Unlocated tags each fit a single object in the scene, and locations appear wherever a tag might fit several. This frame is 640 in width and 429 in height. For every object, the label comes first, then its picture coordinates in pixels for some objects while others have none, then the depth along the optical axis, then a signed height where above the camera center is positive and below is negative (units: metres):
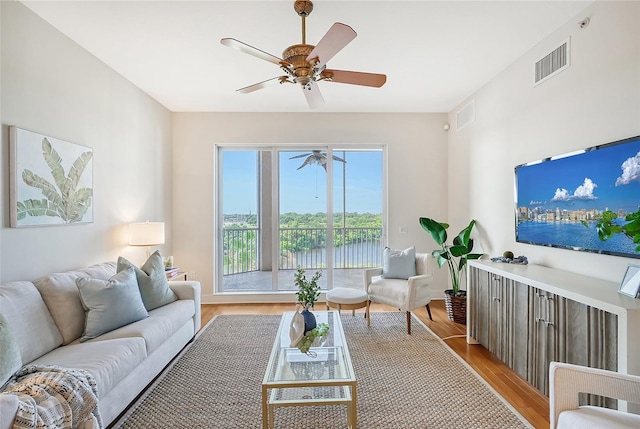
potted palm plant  3.81 -0.51
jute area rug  2.04 -1.33
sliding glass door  4.86 +0.05
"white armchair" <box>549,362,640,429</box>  1.36 -0.81
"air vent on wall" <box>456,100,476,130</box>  3.99 +1.32
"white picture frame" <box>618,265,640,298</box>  1.71 -0.39
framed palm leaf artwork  2.21 +0.28
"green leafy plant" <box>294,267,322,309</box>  2.35 -0.58
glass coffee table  1.80 -0.98
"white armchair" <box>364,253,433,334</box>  3.52 -0.86
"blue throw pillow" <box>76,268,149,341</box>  2.23 -0.65
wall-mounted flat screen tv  1.98 +0.14
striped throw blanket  1.36 -0.85
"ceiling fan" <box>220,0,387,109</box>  1.81 +1.01
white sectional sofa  1.86 -0.84
